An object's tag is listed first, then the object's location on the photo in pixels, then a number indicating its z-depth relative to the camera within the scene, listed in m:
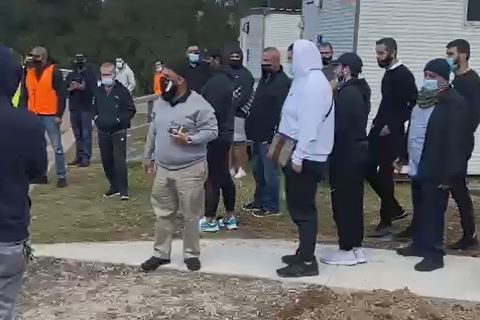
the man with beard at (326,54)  9.20
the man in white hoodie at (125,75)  13.08
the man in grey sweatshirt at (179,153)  6.17
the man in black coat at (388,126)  7.40
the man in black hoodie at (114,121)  9.39
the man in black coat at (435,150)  6.27
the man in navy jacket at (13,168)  3.96
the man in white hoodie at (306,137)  5.95
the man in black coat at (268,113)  8.13
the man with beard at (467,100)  7.14
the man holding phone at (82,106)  12.41
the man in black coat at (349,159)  6.39
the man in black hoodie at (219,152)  7.68
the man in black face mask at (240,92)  8.72
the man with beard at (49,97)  10.29
